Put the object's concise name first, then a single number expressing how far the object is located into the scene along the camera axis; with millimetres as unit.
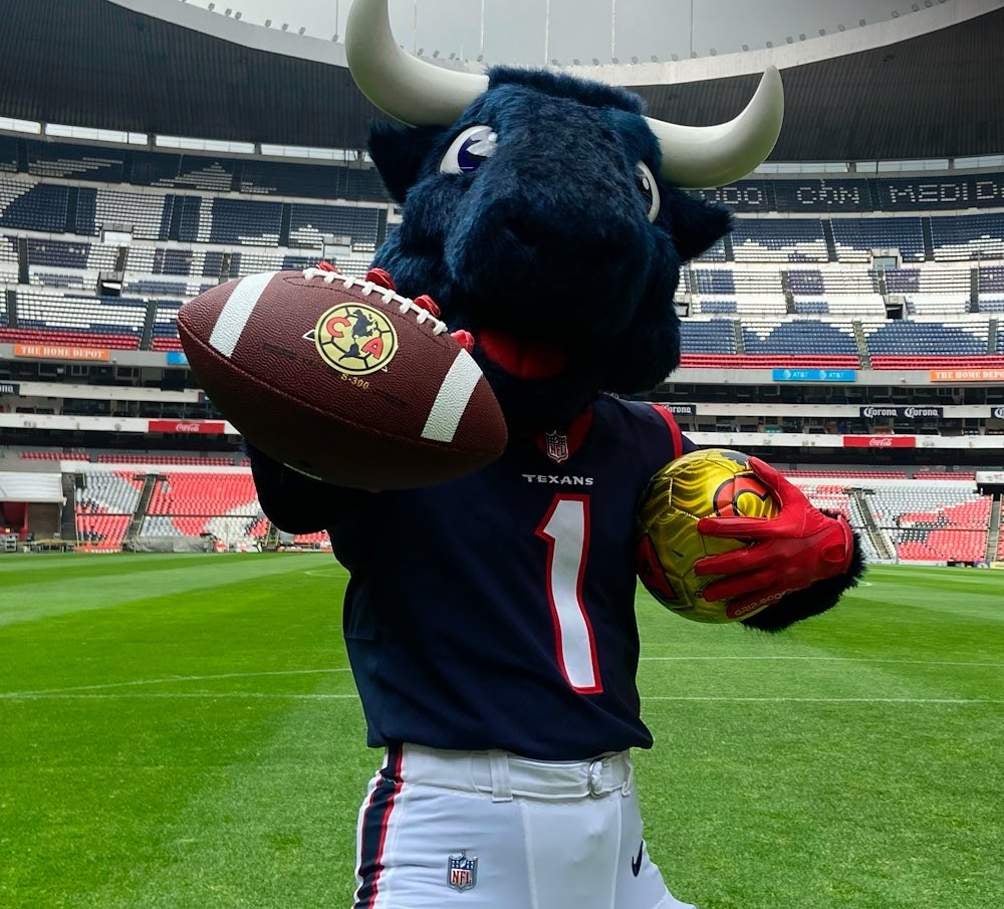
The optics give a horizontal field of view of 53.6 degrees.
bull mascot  1675
